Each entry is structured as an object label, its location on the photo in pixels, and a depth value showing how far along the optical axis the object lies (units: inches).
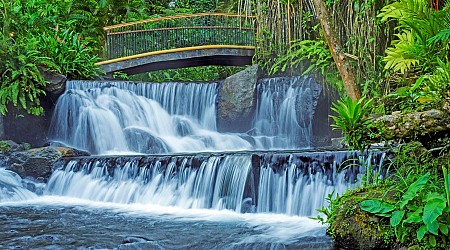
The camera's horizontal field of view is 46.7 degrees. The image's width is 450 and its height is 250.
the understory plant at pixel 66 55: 474.3
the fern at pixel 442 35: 213.6
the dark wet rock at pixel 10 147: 395.5
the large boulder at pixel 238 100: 486.0
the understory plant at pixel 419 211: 159.6
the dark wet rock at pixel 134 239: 214.4
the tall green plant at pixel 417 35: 271.3
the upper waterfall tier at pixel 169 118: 446.6
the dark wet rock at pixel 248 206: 278.7
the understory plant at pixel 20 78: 415.5
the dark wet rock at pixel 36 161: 360.8
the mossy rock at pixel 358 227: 179.9
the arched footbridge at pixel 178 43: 580.7
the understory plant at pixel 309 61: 439.1
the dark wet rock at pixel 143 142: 440.7
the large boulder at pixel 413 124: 181.3
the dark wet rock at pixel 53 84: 448.8
